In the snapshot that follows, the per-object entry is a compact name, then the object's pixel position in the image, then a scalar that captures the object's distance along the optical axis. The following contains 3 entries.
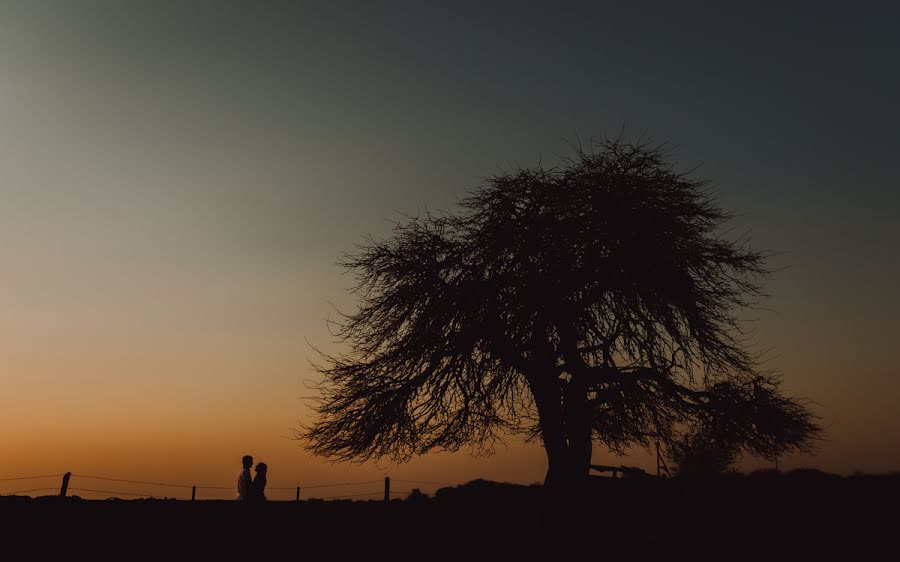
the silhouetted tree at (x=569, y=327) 18.88
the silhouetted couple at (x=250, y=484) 16.20
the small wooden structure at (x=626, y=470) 17.97
